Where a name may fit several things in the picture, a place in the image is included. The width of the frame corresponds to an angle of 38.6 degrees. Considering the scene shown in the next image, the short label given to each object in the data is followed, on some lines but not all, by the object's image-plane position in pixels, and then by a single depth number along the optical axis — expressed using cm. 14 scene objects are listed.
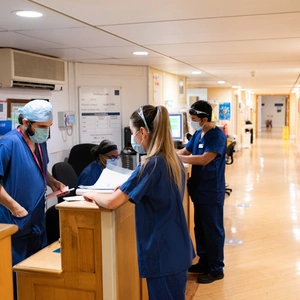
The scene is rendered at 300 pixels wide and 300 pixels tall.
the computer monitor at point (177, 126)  641
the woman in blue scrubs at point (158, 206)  211
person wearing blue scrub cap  268
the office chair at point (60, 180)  316
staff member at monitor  352
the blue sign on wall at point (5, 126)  420
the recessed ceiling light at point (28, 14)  268
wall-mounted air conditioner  414
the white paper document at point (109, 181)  242
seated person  361
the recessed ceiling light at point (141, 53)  467
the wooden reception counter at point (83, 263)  225
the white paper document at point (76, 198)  239
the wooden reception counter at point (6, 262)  152
